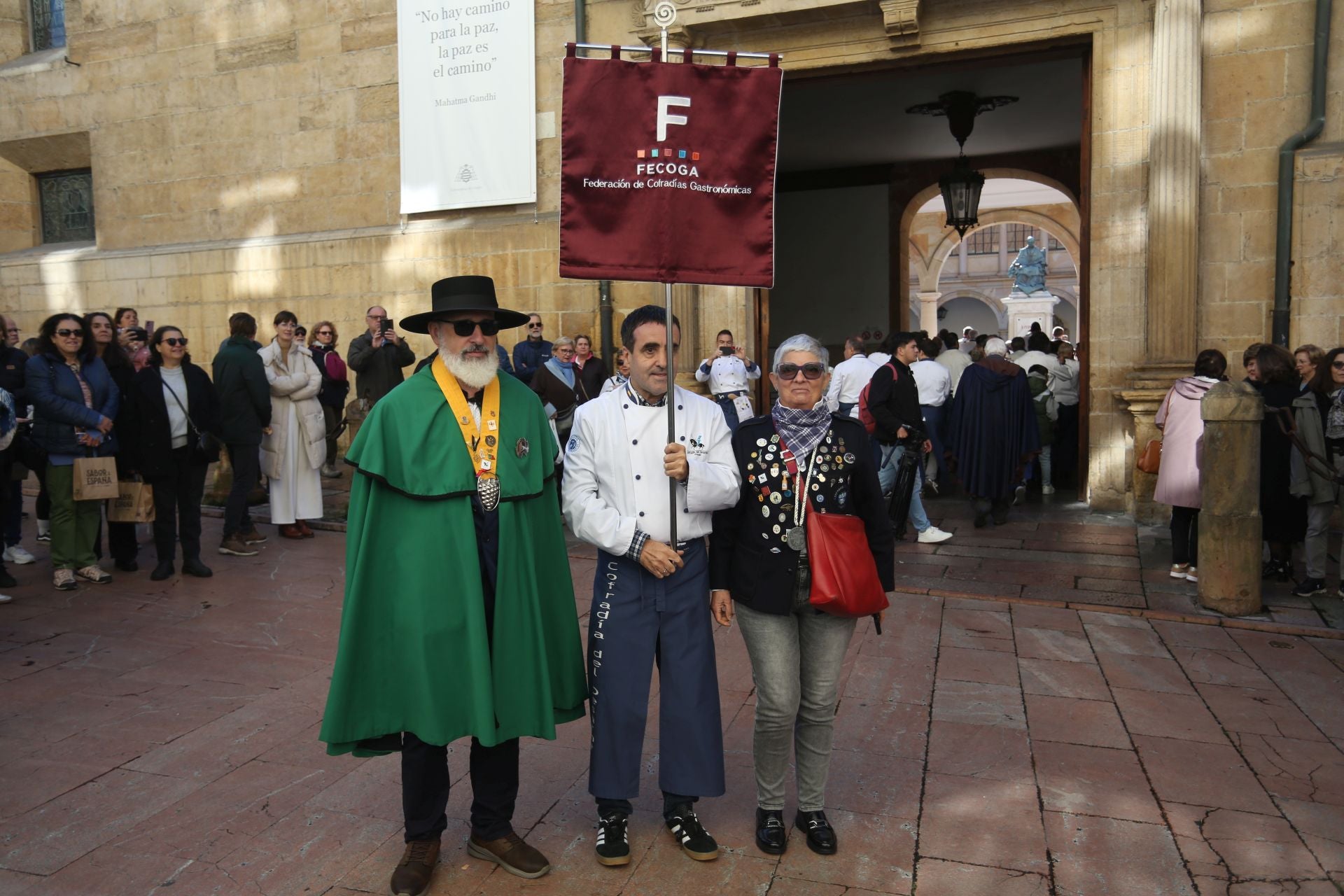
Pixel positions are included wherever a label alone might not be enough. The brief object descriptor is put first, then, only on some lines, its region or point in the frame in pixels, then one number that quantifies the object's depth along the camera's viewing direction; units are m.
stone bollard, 6.22
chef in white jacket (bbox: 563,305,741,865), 3.32
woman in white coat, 8.48
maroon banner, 3.38
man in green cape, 3.11
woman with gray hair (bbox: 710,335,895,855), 3.33
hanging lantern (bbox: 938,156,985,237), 11.98
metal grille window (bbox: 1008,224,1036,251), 49.66
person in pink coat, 6.95
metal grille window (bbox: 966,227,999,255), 49.69
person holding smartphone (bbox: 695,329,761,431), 9.09
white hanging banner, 11.12
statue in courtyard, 44.47
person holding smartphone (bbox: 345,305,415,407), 9.99
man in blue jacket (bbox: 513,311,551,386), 10.20
